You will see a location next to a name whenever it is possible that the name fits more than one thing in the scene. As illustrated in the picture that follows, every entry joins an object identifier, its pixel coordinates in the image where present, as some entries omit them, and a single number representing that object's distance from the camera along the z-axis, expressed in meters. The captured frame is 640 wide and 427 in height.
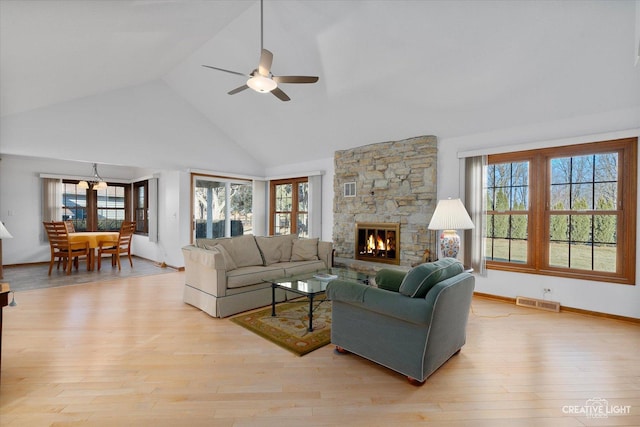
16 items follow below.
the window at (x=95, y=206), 7.24
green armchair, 2.05
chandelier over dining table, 6.62
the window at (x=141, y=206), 7.53
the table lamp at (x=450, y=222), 3.68
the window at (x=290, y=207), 6.81
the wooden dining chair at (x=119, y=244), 6.15
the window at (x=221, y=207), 6.64
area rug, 2.76
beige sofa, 3.46
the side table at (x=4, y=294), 1.96
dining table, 5.77
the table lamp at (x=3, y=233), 2.16
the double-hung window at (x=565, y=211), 3.47
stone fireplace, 4.76
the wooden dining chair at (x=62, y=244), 5.60
